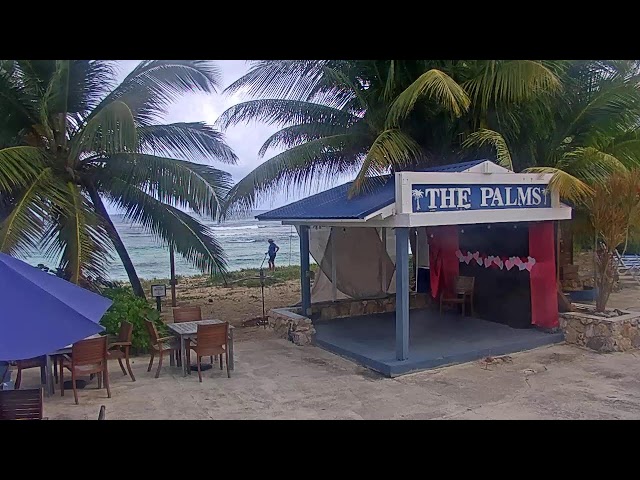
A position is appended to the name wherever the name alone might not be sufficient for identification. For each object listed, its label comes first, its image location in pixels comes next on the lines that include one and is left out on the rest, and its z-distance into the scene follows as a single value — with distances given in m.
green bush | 8.82
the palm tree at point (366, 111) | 9.40
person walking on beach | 26.07
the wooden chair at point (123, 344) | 7.45
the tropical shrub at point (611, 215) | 8.84
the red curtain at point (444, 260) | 11.10
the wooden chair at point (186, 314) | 8.59
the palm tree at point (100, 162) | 8.84
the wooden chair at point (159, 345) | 7.68
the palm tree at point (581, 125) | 10.38
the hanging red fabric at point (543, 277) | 9.26
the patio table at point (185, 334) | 7.60
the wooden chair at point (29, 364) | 7.03
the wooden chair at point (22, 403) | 4.74
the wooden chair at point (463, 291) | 10.66
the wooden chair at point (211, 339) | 7.33
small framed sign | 10.66
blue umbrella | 3.90
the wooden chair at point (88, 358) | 6.51
